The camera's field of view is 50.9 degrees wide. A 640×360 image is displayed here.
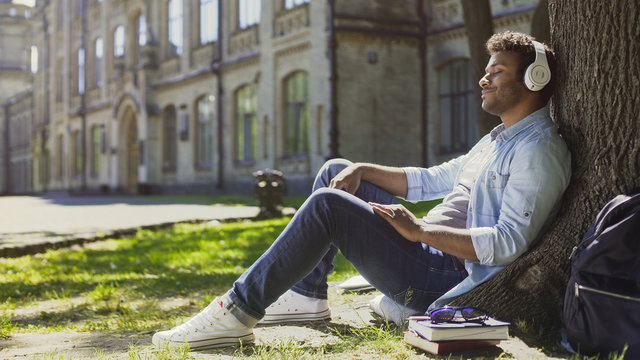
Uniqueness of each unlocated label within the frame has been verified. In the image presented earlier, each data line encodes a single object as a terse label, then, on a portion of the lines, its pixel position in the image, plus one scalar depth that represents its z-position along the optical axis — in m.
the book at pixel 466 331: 2.88
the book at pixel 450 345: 2.91
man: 3.03
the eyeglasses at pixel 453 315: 2.90
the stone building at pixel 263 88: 19.61
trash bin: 12.27
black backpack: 2.59
